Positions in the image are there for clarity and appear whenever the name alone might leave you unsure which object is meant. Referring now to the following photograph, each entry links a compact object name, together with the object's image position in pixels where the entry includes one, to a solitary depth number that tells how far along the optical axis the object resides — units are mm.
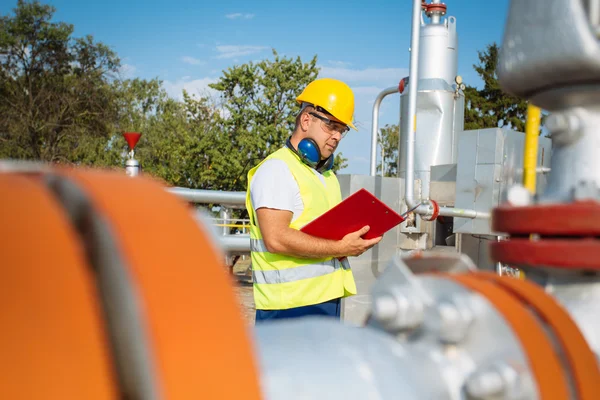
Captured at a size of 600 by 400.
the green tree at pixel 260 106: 22922
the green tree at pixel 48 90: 19969
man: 2766
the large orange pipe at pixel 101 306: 497
